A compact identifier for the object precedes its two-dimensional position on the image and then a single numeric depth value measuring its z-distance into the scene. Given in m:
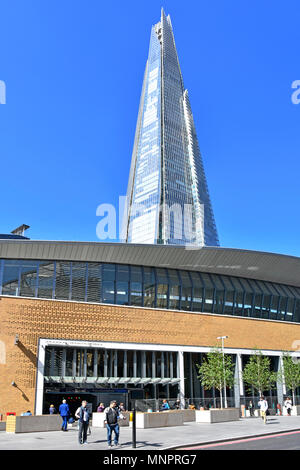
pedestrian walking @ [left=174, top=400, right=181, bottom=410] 34.10
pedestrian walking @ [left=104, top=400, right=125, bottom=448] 16.34
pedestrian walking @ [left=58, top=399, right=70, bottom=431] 22.44
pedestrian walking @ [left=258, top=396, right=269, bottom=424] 27.63
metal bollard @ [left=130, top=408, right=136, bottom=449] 15.76
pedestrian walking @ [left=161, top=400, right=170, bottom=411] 31.42
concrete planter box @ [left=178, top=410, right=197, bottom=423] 28.88
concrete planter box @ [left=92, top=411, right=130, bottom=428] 26.89
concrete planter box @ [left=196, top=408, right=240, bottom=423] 28.12
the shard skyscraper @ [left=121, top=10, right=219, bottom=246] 158.12
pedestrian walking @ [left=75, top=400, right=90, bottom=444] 16.98
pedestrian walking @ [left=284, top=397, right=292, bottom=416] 35.67
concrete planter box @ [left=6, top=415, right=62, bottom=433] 22.33
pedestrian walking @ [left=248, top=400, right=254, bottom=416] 35.22
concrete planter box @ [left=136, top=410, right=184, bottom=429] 23.84
